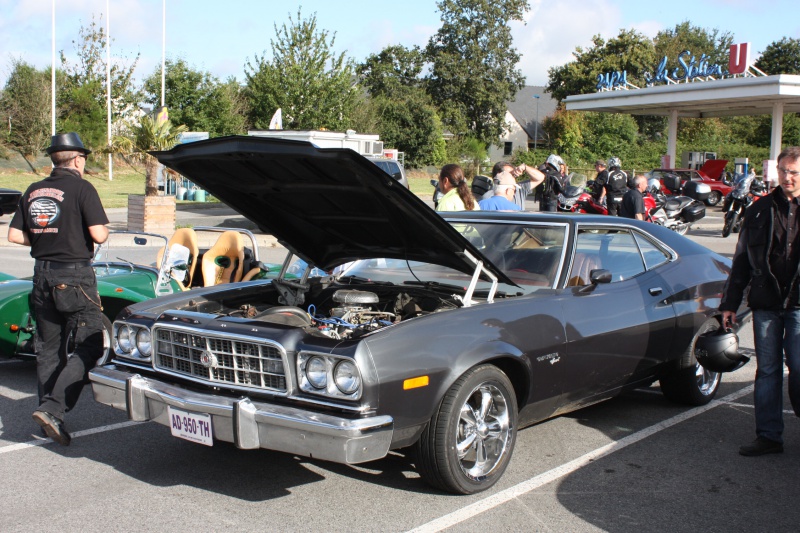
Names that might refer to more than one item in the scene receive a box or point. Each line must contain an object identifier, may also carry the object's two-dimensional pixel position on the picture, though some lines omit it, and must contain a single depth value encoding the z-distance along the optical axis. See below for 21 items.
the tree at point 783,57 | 75.62
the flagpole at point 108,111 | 38.00
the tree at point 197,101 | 40.53
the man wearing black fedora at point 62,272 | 5.05
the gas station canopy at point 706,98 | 30.83
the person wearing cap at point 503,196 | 8.19
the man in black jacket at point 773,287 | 4.85
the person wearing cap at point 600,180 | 14.59
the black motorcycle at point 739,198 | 20.56
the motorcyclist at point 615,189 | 14.23
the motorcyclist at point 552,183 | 14.08
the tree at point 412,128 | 55.69
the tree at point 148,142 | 18.81
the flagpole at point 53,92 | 37.00
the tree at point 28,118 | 42.25
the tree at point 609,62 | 67.31
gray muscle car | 3.91
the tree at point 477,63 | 71.94
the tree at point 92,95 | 43.91
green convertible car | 6.40
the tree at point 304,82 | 32.25
